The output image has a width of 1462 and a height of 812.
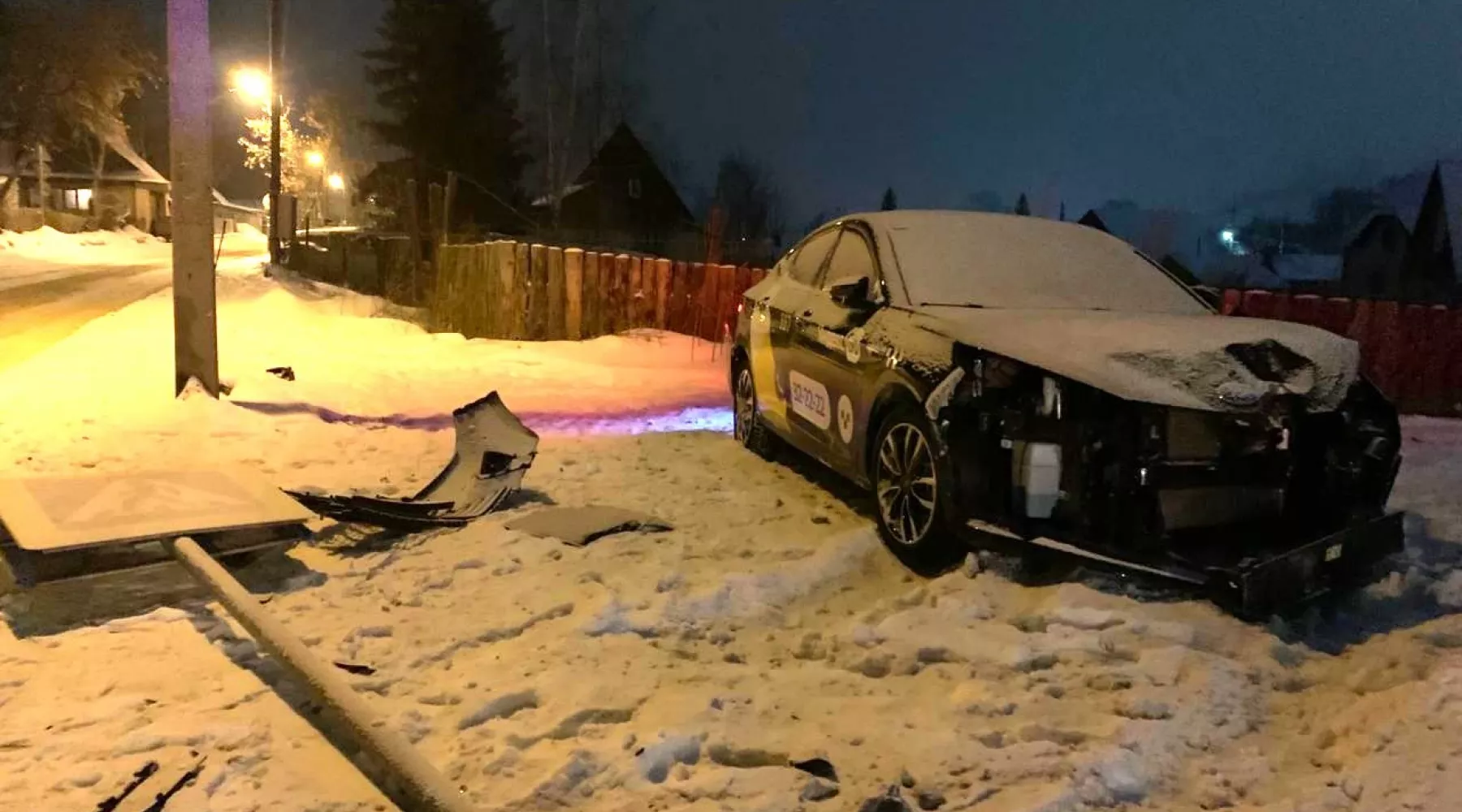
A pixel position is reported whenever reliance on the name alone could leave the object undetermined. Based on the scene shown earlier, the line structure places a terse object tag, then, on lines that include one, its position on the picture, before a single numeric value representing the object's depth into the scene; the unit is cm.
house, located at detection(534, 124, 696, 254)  4109
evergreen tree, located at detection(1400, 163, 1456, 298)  3152
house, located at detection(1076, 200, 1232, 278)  1792
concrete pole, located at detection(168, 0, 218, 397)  847
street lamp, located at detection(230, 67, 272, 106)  2650
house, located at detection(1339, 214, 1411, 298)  3553
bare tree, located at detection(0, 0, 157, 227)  3994
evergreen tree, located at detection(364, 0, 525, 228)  4238
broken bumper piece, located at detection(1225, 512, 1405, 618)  398
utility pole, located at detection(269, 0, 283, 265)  2366
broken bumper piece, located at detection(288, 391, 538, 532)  562
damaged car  424
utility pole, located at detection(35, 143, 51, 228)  4700
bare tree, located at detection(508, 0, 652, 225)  3803
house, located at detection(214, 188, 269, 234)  7200
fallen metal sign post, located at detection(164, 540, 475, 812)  301
